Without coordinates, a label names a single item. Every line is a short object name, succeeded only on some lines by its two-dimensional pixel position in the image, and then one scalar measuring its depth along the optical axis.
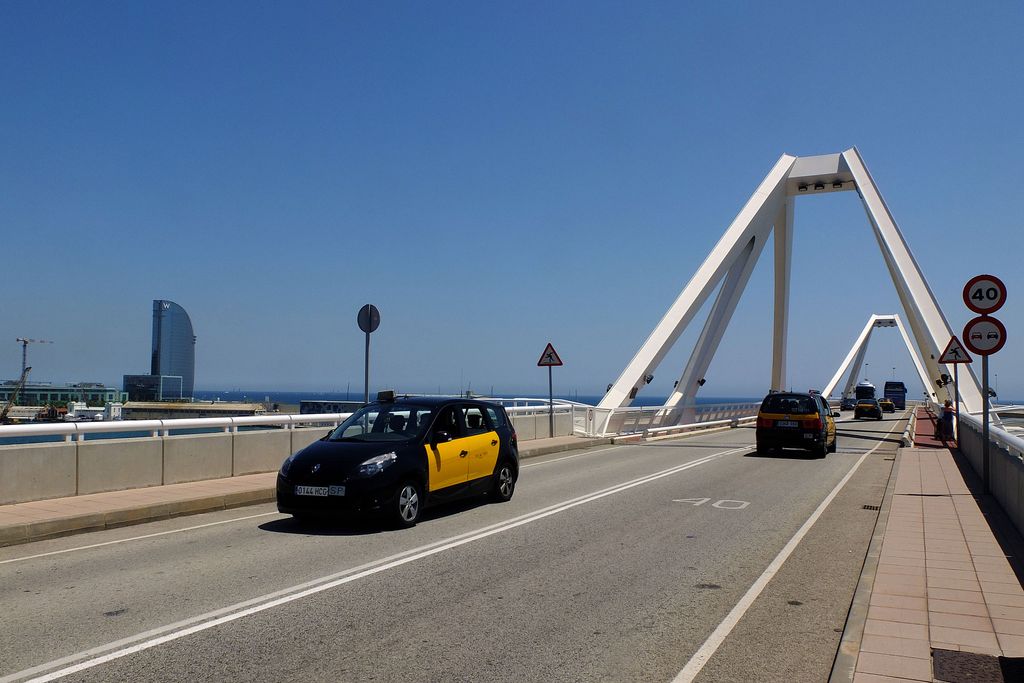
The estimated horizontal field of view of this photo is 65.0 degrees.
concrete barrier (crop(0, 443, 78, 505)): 10.36
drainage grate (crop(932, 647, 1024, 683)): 4.82
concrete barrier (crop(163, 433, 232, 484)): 12.66
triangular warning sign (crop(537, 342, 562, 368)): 24.84
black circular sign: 15.70
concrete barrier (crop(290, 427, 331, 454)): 15.33
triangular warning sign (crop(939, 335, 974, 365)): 22.98
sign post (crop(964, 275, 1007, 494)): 12.97
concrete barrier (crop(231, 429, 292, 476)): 14.07
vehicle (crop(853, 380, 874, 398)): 71.75
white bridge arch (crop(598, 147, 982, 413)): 39.25
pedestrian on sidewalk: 27.36
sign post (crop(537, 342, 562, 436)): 24.84
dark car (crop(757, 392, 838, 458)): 21.91
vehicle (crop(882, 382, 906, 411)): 92.81
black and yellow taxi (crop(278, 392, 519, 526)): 9.67
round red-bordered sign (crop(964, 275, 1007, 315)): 12.98
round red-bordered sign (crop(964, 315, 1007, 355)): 13.12
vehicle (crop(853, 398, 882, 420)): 56.66
